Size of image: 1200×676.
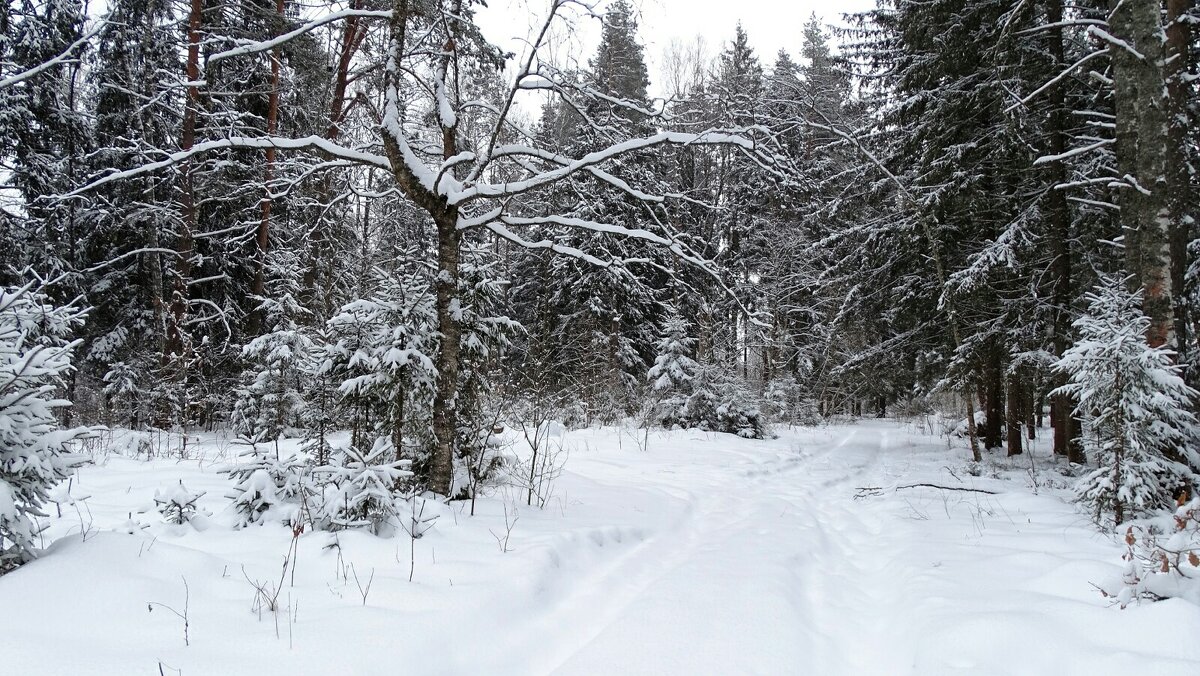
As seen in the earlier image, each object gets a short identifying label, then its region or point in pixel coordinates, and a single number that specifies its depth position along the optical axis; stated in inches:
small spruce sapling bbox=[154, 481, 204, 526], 134.3
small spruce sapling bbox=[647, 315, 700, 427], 581.6
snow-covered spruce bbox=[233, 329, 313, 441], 354.6
